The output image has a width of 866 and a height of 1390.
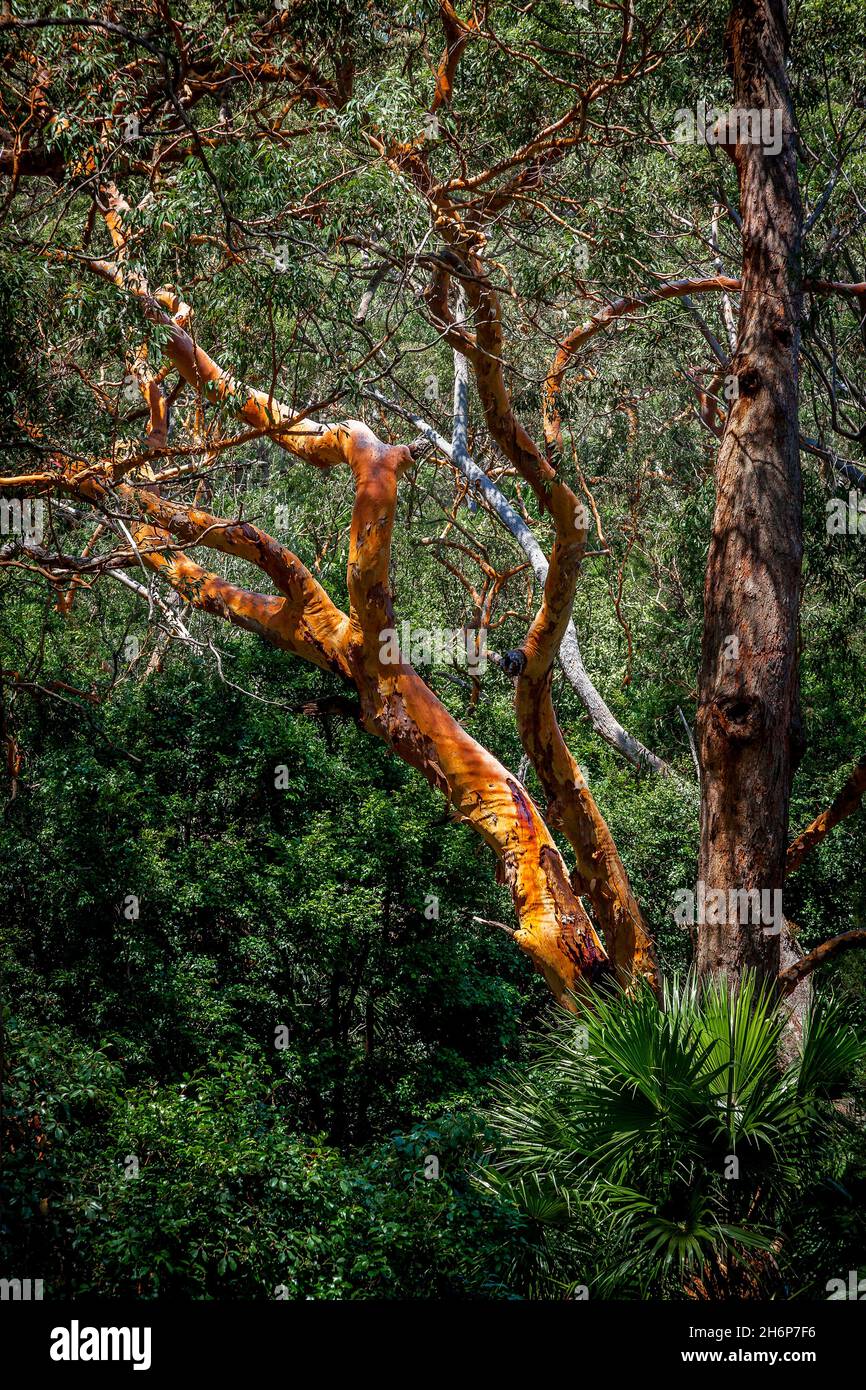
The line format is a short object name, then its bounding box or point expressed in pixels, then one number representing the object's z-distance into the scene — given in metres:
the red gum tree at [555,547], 7.14
